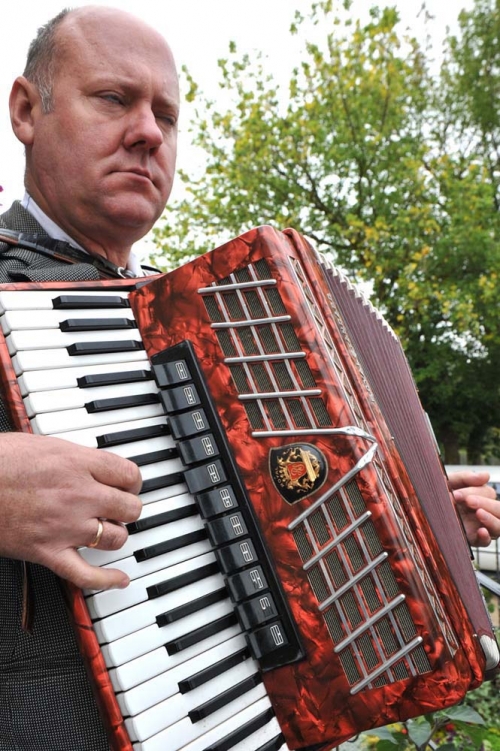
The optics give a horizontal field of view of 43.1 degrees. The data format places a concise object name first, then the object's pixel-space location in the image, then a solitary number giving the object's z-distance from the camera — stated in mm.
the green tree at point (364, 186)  7793
